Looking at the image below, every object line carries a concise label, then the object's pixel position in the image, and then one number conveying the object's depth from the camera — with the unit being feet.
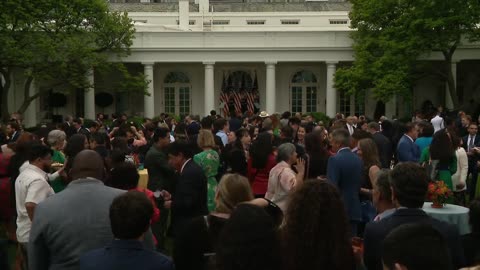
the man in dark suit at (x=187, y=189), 25.39
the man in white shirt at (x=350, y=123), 54.53
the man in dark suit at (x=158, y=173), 28.94
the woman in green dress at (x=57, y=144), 31.83
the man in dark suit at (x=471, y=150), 45.80
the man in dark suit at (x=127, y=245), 13.46
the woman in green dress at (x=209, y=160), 29.45
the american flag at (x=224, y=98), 135.54
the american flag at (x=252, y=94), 135.54
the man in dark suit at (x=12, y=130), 46.81
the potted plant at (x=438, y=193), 26.81
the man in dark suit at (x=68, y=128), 47.58
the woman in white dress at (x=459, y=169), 34.81
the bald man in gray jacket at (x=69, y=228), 15.90
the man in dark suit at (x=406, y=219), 15.29
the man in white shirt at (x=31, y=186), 22.29
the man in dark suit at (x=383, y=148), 38.96
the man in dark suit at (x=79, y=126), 47.94
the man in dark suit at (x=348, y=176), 26.20
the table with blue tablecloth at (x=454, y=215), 26.16
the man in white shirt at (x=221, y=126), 44.35
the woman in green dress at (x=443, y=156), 33.32
